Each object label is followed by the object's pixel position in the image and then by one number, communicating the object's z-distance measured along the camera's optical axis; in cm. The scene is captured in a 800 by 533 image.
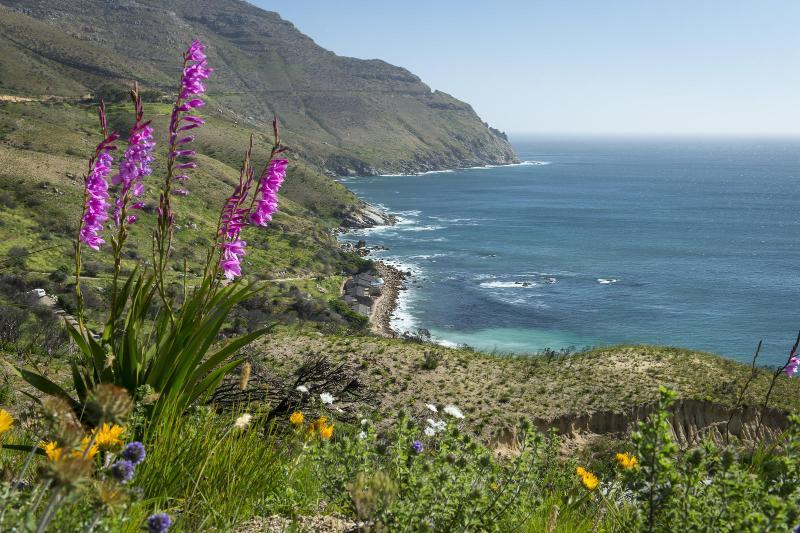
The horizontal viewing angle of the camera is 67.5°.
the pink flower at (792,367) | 533
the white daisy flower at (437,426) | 375
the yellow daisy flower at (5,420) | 215
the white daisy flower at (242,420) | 270
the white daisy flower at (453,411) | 331
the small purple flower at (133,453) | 177
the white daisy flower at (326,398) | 419
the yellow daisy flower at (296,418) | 370
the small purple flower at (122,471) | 156
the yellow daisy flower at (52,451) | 185
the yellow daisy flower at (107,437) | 213
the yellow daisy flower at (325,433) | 353
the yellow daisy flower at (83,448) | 172
